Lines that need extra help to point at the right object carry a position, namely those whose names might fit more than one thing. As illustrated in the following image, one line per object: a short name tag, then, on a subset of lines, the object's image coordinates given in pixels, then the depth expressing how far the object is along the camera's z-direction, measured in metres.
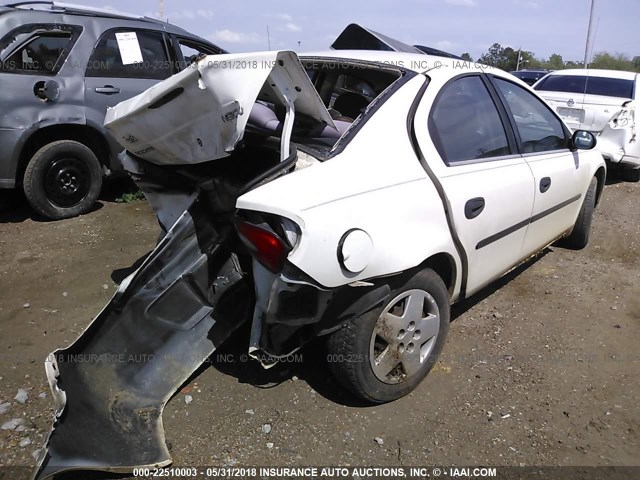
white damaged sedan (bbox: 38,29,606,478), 2.22
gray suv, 4.76
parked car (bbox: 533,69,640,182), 6.99
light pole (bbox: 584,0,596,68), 8.20
